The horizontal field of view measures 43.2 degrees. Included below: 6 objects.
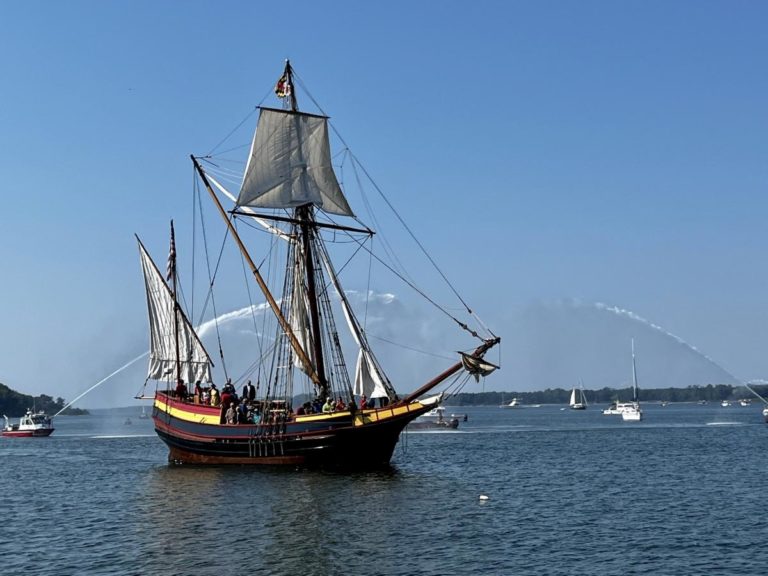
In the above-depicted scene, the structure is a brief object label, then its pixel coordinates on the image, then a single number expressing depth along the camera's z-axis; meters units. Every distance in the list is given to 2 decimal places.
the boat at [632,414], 179.62
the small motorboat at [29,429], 147.25
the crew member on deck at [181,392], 77.96
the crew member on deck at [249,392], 71.88
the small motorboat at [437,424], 148.75
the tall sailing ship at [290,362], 65.44
